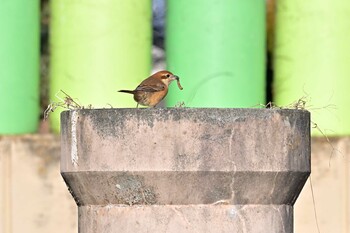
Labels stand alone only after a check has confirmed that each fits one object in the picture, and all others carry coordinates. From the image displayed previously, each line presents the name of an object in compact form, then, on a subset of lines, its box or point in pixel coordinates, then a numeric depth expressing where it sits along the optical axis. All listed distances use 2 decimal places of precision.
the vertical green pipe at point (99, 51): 11.99
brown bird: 9.86
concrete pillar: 7.09
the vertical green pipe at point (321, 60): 12.15
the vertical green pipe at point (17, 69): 12.05
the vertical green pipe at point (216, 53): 11.98
